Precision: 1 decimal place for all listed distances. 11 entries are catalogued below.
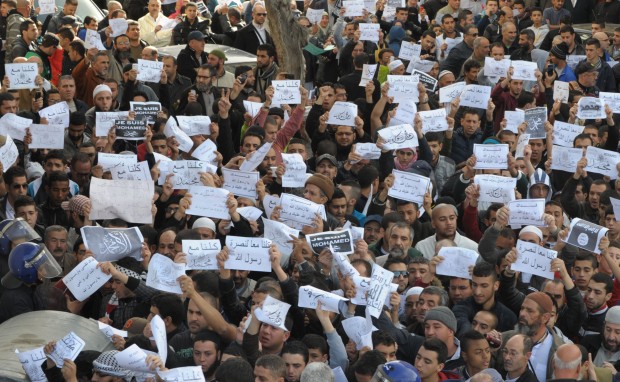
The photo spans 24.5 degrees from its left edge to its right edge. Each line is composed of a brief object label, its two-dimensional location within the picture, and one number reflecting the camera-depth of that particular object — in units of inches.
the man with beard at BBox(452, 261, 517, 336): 422.3
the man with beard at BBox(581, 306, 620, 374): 412.3
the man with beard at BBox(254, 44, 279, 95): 657.6
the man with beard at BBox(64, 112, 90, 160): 560.1
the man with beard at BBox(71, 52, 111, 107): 629.3
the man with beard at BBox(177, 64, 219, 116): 617.3
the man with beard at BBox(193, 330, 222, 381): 373.4
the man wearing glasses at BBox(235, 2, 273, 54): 764.0
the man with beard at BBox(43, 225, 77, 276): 446.9
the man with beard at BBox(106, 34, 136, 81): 658.8
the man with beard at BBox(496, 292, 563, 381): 398.0
